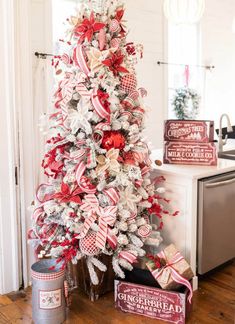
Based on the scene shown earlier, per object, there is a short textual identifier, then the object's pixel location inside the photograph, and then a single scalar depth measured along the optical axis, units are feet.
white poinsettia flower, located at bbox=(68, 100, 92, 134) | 7.28
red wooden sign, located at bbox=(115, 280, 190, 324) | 7.24
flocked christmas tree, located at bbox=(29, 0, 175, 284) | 7.34
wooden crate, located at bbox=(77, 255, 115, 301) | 8.12
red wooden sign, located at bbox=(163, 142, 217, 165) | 9.00
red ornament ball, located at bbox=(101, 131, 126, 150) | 7.45
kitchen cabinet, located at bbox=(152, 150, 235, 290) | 8.31
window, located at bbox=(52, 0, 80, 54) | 11.43
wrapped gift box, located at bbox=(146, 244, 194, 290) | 7.47
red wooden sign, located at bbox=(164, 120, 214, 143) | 8.91
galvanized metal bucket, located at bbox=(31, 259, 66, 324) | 7.27
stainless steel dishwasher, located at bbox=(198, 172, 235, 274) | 8.45
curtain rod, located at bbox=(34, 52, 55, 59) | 10.06
